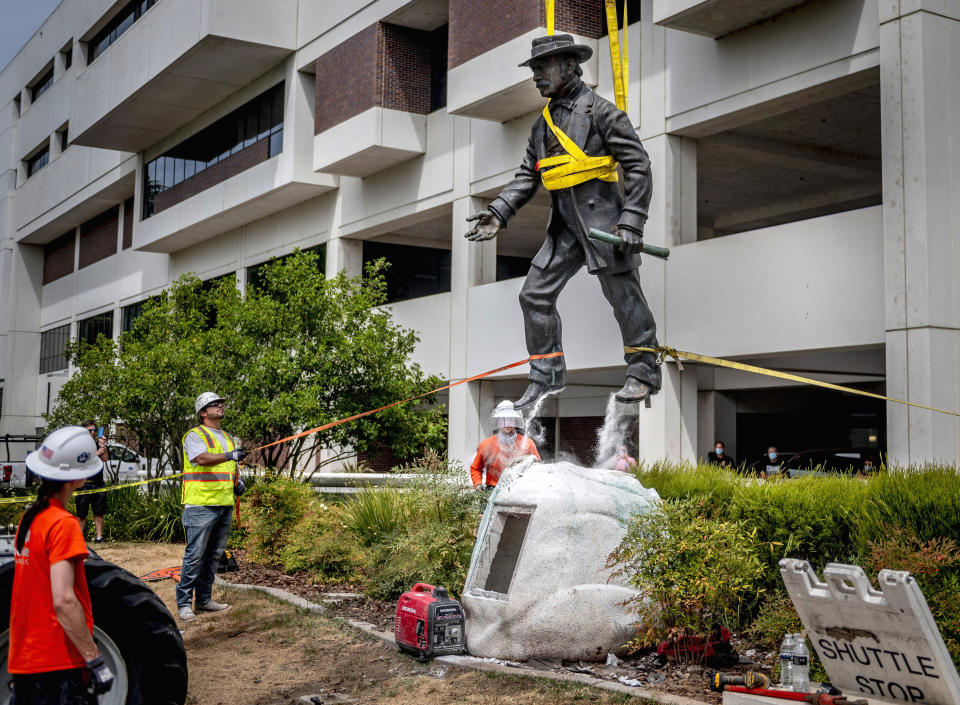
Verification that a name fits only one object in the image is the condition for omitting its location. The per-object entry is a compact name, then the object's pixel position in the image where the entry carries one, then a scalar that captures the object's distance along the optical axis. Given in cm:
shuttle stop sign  529
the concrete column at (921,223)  1304
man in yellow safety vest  973
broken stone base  743
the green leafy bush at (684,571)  714
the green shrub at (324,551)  1134
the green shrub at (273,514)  1305
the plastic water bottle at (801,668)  581
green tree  1703
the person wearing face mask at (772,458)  1650
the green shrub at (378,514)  1107
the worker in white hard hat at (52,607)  438
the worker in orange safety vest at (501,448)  966
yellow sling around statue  887
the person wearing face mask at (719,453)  1741
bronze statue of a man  873
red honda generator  765
